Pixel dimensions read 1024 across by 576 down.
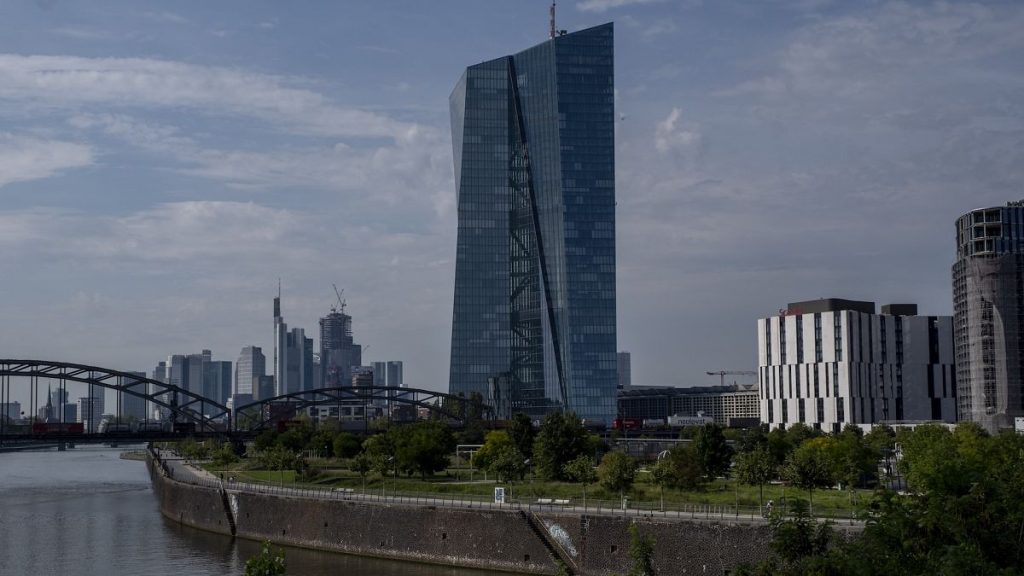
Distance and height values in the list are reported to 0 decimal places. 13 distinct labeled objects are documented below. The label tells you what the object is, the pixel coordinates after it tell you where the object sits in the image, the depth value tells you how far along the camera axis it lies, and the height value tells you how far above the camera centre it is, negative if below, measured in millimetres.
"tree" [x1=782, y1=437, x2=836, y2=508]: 79000 -5469
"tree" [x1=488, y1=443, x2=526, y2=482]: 100938 -6119
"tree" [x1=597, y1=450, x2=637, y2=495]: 88125 -6050
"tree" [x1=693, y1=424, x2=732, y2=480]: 105250 -5330
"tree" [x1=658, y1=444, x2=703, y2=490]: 87438 -5913
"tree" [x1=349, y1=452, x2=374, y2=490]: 106250 -6247
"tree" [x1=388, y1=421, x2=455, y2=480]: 112812 -5558
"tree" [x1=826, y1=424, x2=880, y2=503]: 91688 -5868
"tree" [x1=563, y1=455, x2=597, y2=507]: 90688 -5907
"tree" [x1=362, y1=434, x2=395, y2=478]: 107500 -5685
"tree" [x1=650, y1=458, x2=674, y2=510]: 86000 -5890
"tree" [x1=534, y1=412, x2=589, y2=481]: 107294 -4788
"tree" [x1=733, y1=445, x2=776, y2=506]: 81562 -5397
